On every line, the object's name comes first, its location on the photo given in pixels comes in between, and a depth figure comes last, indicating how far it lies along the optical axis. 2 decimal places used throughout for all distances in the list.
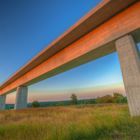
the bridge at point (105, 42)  4.58
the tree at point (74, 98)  41.49
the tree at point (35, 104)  34.58
